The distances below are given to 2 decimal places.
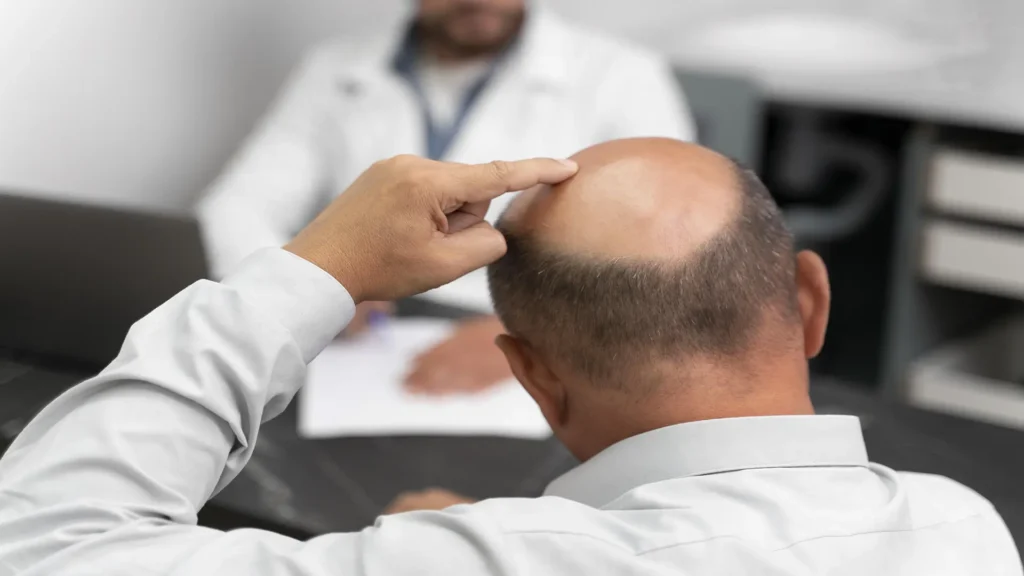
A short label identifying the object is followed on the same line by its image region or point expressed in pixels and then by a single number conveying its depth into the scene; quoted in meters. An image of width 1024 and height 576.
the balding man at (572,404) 0.53
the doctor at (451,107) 1.83
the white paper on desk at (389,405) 1.01
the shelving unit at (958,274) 1.92
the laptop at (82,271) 1.05
